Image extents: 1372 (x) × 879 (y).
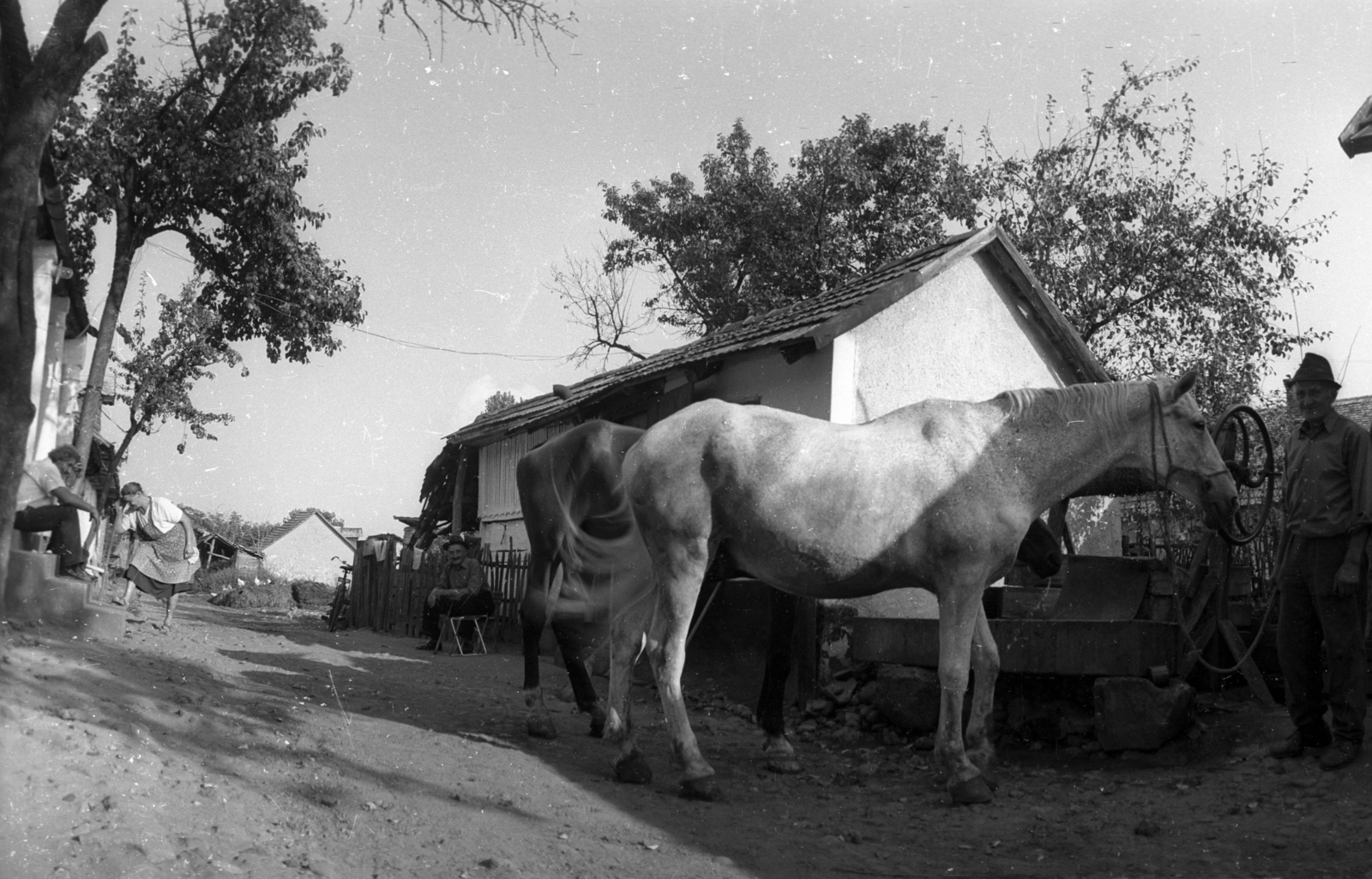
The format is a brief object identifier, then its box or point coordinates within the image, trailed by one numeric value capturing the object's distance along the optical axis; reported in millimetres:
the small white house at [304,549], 68250
